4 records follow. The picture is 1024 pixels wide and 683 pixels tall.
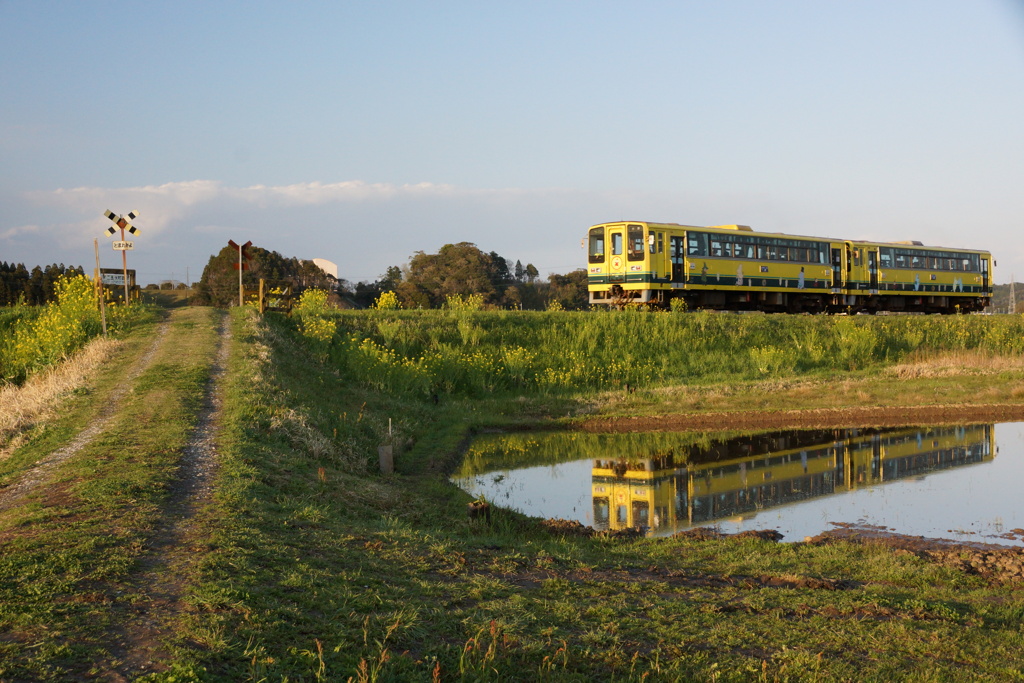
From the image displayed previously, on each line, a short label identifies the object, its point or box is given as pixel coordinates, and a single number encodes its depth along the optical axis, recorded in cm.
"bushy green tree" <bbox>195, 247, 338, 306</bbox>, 4541
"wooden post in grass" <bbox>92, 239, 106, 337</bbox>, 2042
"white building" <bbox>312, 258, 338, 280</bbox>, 5278
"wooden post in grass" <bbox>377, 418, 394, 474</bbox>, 1291
